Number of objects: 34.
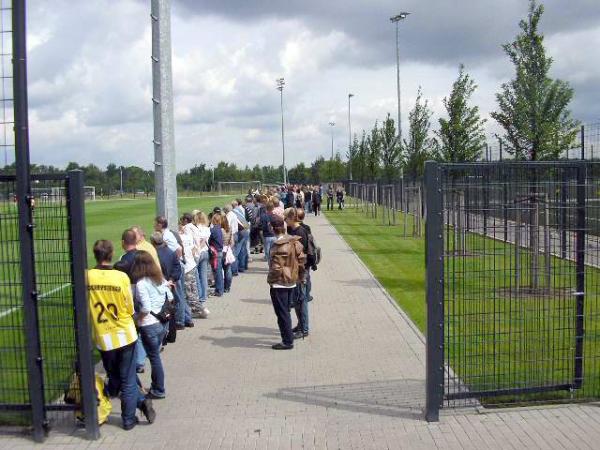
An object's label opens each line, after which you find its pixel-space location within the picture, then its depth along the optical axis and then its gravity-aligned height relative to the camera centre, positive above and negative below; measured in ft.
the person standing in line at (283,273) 28.17 -3.62
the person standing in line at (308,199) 136.98 -2.73
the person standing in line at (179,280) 30.83 -4.39
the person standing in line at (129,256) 23.17 -2.35
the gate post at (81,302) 18.85 -3.13
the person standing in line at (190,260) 34.73 -3.73
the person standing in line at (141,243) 25.47 -2.12
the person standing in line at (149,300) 21.22 -3.50
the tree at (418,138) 85.71 +5.72
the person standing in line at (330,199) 161.68 -3.38
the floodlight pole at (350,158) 210.38 +8.37
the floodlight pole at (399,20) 116.37 +31.85
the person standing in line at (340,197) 160.45 -2.91
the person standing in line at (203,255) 37.04 -3.70
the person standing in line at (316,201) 135.36 -3.11
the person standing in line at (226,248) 43.16 -3.91
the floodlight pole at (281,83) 188.24 +28.33
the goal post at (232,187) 258.96 -0.07
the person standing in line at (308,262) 32.14 -3.64
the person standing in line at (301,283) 31.04 -4.49
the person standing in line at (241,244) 53.47 -4.54
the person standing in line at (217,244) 40.91 -3.43
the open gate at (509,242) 19.76 -1.96
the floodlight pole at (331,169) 263.31 +6.19
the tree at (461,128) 62.08 +4.94
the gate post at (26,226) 18.37 -0.95
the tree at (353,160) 199.82 +7.50
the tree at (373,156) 144.05 +6.26
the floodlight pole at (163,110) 31.73 +3.71
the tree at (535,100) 42.80 +5.06
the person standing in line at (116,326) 19.51 -3.91
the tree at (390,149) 113.70 +5.89
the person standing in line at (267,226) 51.33 -3.12
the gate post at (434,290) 19.53 -3.09
